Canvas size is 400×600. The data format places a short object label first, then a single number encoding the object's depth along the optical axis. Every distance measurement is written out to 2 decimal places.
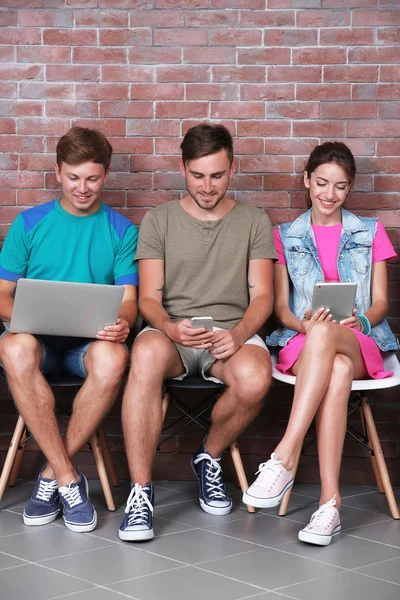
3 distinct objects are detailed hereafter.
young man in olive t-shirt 3.00
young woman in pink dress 2.88
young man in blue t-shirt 3.02
